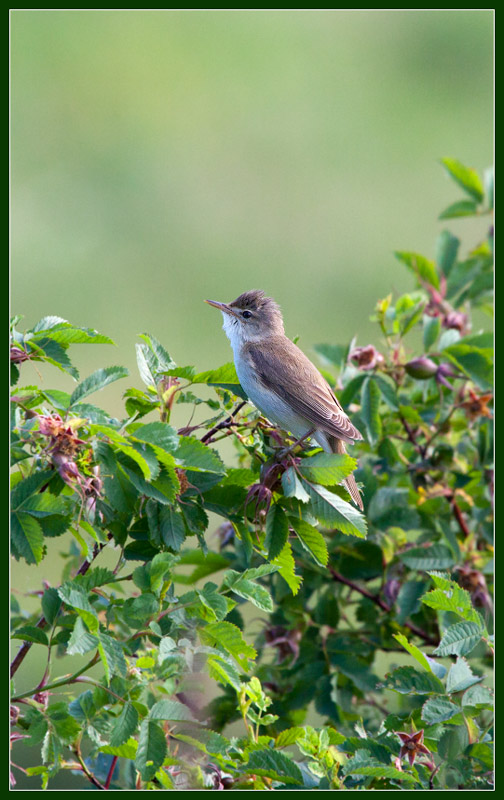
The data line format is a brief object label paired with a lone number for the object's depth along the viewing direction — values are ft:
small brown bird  20.07
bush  13.20
